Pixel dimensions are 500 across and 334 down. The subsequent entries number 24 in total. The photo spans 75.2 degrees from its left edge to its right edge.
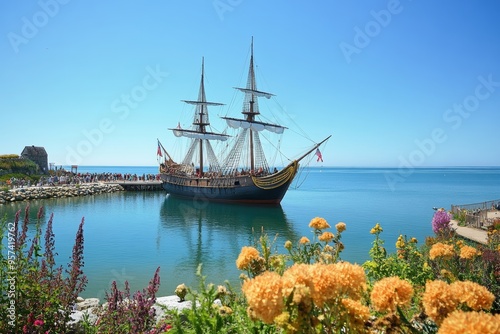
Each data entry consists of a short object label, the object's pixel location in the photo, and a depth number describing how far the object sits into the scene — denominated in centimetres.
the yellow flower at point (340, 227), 554
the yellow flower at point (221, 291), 315
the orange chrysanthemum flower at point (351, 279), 171
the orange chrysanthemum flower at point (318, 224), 515
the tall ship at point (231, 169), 3612
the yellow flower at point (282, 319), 159
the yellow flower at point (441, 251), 366
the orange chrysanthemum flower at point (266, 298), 157
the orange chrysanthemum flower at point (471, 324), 120
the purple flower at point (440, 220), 981
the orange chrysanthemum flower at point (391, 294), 191
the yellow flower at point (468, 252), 423
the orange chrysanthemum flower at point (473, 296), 178
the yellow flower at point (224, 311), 264
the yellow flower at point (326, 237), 499
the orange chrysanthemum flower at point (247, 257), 303
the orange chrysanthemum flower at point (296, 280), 161
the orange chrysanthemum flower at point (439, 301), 172
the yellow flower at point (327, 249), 513
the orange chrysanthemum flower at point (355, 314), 176
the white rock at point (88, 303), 700
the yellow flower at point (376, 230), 712
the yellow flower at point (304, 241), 508
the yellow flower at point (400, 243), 701
